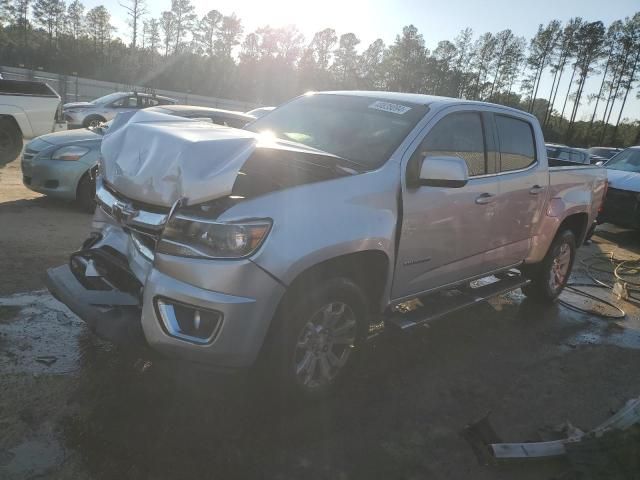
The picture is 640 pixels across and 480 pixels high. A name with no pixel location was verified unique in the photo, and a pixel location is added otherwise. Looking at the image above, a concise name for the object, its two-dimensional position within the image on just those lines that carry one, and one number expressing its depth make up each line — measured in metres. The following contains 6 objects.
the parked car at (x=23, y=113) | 10.11
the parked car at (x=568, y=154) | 13.73
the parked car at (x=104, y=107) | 16.28
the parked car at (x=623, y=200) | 10.38
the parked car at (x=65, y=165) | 7.03
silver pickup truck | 2.68
